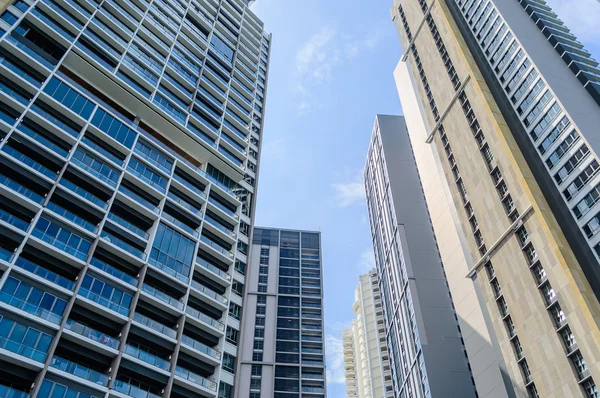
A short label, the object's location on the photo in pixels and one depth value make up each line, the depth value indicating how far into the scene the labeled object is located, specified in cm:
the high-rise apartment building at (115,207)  3234
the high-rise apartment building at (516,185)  4138
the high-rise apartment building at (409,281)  5859
